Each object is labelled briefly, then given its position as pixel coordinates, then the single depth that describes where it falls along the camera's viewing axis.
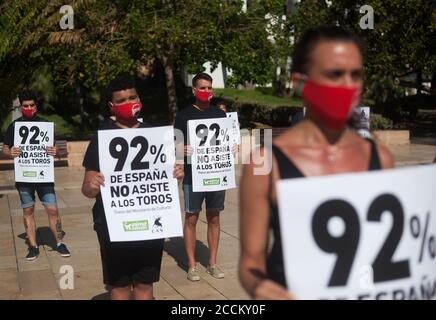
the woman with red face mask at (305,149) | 2.44
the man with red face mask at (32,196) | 7.75
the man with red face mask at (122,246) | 4.52
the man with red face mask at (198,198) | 6.71
